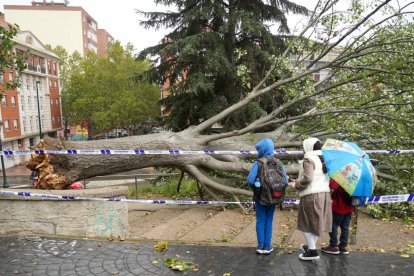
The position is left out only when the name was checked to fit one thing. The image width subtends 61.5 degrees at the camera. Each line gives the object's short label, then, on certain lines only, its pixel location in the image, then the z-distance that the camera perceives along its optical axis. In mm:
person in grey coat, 3959
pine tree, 12102
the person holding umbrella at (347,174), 3928
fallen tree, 6539
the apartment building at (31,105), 35594
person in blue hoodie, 4164
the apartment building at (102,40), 85125
